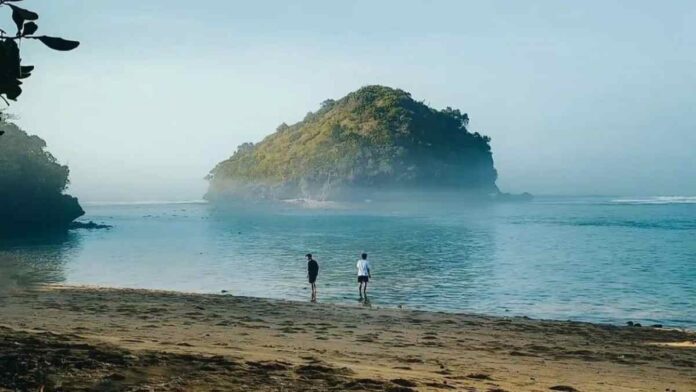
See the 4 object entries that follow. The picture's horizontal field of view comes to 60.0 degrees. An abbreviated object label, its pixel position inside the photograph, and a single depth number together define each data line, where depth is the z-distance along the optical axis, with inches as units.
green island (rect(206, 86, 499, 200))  7440.9
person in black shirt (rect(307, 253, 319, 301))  975.0
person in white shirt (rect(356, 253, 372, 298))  983.6
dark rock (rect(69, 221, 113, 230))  3359.0
